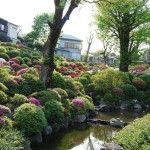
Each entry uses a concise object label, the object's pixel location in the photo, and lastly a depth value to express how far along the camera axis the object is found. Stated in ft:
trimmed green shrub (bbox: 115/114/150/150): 21.00
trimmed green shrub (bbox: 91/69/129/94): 52.19
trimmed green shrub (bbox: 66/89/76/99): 38.89
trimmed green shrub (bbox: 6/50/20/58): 59.19
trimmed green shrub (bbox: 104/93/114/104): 48.59
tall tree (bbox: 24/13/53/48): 128.72
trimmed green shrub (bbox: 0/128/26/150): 18.30
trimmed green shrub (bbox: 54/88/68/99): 35.36
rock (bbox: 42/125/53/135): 28.22
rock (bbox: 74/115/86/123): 35.09
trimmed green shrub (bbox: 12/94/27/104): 28.60
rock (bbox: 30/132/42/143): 25.56
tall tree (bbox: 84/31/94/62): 134.77
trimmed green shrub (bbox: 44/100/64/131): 29.13
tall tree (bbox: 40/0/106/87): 36.05
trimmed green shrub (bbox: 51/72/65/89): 38.69
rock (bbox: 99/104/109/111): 45.61
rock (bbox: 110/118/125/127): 35.00
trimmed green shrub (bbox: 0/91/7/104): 27.69
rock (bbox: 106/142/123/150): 21.44
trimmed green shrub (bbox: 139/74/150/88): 59.13
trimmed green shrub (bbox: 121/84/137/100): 52.32
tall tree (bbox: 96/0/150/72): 67.84
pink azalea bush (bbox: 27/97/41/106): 29.07
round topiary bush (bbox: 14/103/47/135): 24.44
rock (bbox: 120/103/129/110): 49.81
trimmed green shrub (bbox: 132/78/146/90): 57.23
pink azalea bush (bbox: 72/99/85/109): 35.20
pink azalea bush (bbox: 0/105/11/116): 24.53
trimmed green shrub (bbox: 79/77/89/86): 54.09
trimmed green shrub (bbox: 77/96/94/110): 37.76
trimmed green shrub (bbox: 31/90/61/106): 31.15
